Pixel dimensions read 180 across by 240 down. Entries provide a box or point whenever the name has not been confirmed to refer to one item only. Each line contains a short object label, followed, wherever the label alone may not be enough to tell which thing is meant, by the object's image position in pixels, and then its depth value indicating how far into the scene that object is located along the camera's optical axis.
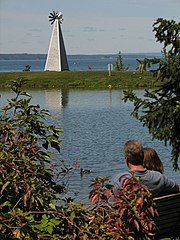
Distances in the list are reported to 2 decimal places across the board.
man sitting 6.13
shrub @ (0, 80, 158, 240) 4.52
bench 6.49
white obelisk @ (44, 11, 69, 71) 69.85
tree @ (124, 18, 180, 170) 8.31
